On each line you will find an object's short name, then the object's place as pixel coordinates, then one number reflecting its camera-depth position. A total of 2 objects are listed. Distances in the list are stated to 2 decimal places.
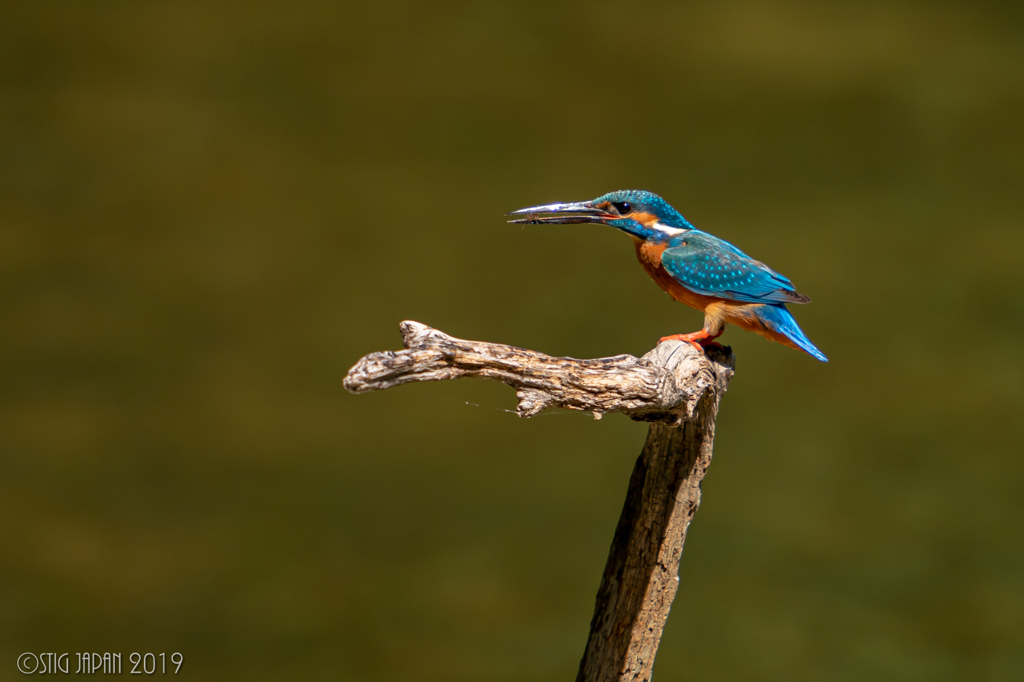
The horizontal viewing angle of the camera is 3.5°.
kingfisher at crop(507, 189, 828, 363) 7.55
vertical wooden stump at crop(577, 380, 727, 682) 7.53
